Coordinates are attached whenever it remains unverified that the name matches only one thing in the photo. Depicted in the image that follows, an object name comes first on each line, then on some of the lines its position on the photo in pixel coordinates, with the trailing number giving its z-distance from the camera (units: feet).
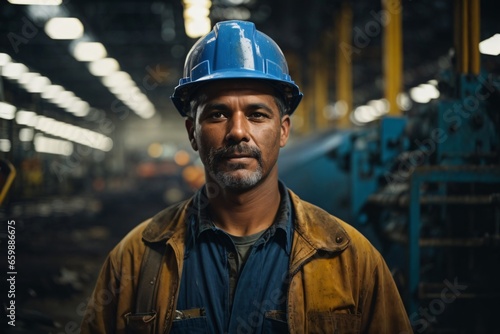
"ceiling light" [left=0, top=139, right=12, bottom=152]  9.98
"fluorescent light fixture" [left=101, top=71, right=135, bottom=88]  56.24
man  5.94
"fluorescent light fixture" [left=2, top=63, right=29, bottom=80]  11.40
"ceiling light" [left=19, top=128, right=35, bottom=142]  11.52
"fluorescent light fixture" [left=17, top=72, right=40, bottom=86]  12.89
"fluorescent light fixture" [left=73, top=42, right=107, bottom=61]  42.68
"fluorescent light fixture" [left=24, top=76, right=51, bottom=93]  13.53
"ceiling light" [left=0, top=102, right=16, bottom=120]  10.32
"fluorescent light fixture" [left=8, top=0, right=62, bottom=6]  16.14
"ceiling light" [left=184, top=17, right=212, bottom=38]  28.35
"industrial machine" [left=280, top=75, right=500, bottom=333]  11.77
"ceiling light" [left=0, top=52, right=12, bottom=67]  11.40
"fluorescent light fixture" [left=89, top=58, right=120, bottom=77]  49.44
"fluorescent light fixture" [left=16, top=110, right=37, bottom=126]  11.55
